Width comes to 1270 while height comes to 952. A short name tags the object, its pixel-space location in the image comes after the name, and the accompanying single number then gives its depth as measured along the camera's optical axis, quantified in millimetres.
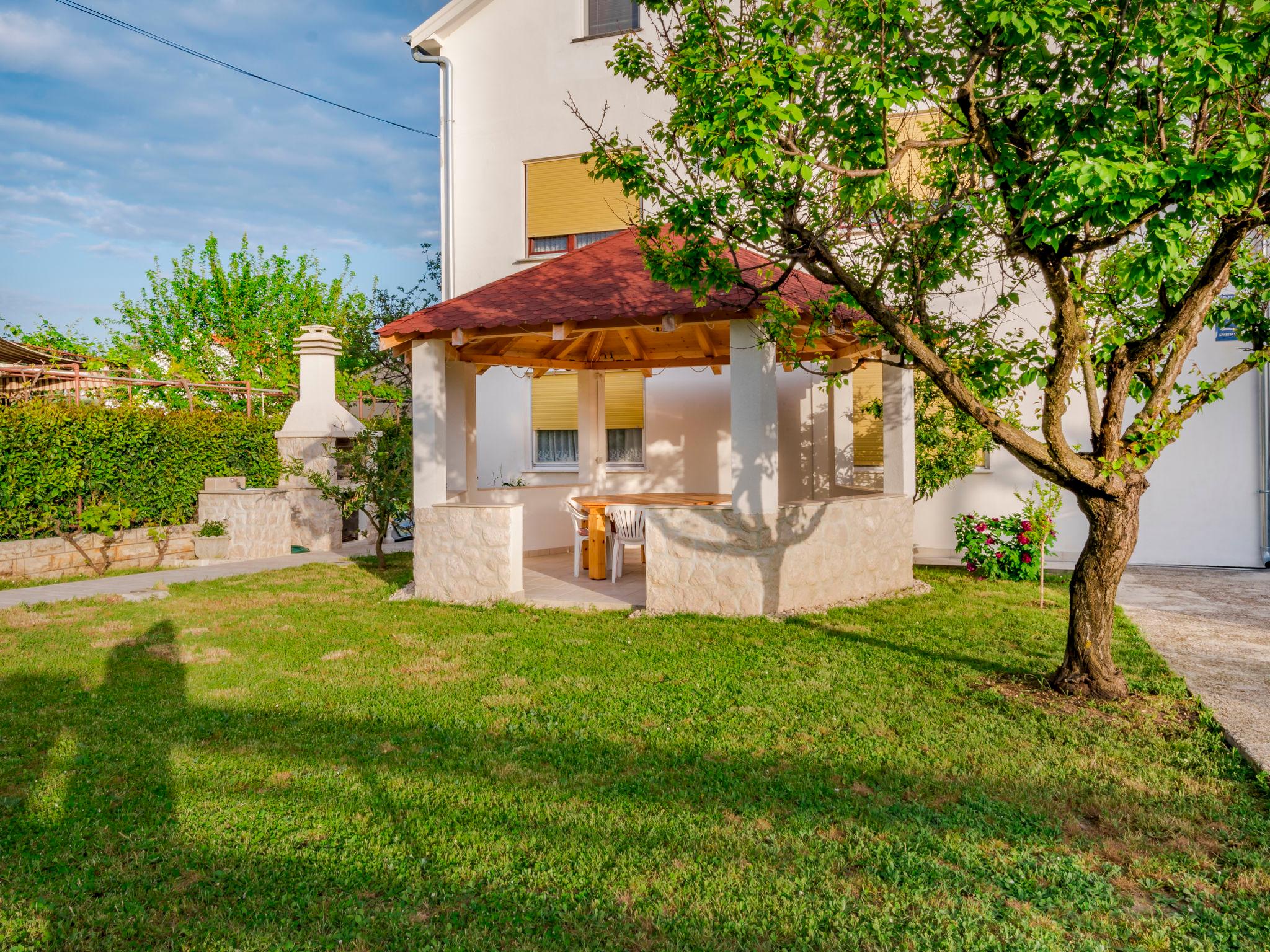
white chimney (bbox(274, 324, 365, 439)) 14406
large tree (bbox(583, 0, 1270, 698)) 4129
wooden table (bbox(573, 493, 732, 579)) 10625
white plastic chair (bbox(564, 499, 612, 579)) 10789
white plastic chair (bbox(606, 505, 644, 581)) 9891
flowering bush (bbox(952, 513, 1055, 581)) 10500
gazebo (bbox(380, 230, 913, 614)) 8141
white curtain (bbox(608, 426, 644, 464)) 14156
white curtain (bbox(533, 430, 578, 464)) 14734
